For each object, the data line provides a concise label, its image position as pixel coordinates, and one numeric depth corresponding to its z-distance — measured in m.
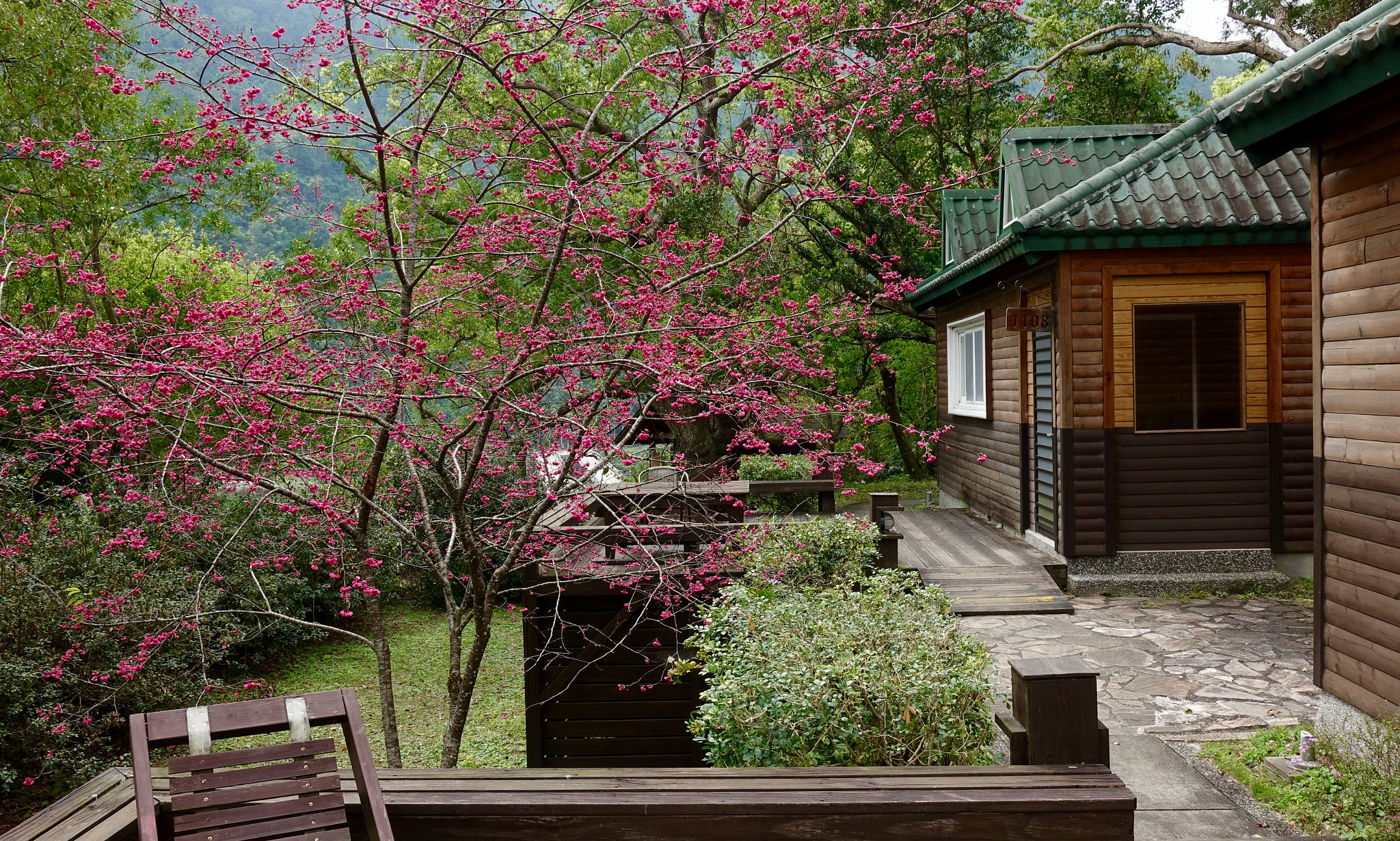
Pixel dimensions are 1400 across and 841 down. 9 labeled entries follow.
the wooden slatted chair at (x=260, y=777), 2.78
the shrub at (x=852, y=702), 3.44
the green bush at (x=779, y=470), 11.52
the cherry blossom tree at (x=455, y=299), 3.88
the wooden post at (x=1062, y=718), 3.11
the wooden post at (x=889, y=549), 8.18
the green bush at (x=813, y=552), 6.52
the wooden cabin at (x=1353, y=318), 4.39
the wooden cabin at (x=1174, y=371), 8.67
